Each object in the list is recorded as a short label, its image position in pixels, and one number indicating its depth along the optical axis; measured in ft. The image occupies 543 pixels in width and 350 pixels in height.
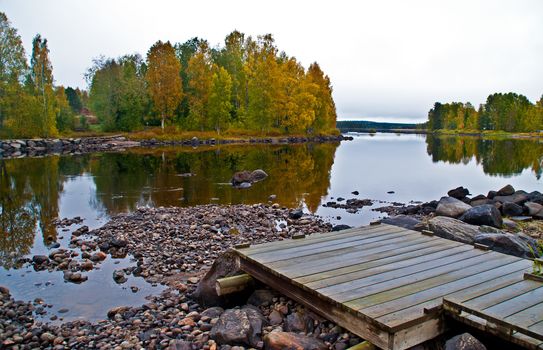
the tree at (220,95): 247.91
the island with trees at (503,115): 434.71
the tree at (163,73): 240.73
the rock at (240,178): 88.44
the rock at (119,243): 41.42
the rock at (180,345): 21.03
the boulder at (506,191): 66.63
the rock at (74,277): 33.65
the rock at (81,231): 47.91
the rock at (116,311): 27.25
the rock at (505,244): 31.01
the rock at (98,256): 38.55
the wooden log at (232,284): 25.58
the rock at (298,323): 21.18
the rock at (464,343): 17.15
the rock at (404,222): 41.63
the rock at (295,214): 56.30
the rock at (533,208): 54.29
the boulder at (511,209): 55.01
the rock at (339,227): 45.89
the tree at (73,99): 383.51
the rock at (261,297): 24.81
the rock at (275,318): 22.68
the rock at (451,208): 51.75
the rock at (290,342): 18.90
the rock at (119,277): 33.47
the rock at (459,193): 69.41
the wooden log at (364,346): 17.63
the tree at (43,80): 204.95
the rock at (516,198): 59.52
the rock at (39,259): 37.50
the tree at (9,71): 186.39
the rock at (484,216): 45.24
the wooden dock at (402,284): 17.40
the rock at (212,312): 25.18
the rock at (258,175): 92.90
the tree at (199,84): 249.14
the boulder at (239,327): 20.85
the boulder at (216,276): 26.82
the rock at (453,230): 35.04
